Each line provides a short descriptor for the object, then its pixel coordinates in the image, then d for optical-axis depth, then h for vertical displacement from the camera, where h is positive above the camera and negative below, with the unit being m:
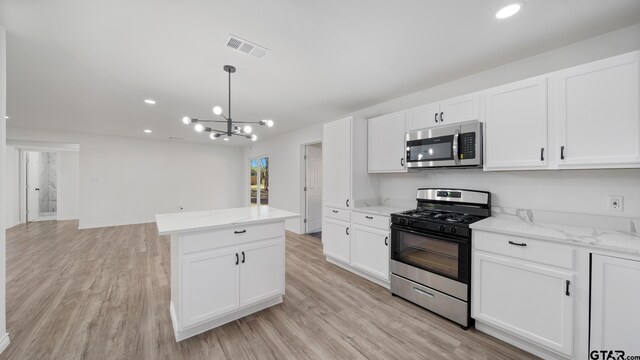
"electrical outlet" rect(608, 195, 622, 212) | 1.83 -0.18
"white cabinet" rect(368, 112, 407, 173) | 2.99 +0.47
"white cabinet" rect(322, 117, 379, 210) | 3.28 +0.19
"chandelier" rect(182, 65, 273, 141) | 2.38 +0.58
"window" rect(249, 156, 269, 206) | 7.10 -0.06
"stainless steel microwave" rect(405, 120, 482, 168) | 2.31 +0.35
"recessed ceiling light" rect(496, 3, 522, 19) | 1.62 +1.19
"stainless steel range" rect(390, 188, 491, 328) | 2.08 -0.71
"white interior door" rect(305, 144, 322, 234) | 5.52 -0.22
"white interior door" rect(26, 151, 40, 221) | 6.62 -0.23
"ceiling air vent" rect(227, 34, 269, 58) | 2.02 +1.18
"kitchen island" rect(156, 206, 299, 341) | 1.88 -0.77
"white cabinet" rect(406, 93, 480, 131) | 2.38 +0.73
